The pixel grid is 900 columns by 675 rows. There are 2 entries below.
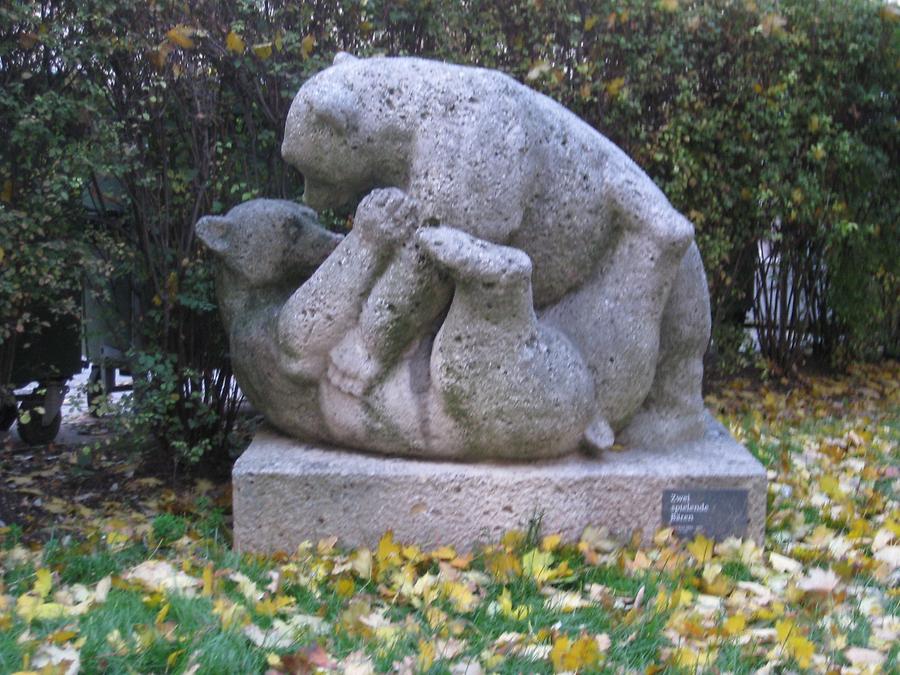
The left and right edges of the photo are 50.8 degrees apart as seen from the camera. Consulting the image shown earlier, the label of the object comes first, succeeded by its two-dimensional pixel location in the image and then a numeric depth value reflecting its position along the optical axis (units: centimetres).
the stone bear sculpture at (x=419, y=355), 279
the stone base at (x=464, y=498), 294
